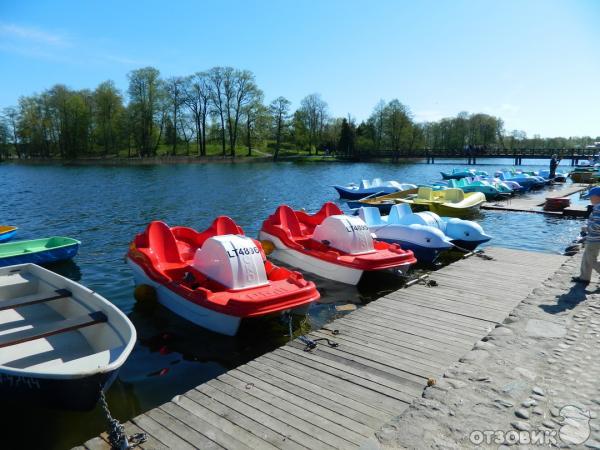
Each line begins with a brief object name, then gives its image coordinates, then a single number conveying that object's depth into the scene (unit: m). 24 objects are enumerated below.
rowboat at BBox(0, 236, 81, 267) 11.05
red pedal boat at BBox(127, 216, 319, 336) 6.67
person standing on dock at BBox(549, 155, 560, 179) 36.84
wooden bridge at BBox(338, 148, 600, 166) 68.44
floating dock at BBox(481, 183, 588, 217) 19.38
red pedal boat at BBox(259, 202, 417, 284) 9.42
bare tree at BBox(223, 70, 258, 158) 68.31
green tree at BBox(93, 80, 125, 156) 69.44
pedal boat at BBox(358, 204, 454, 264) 11.34
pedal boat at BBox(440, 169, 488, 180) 38.29
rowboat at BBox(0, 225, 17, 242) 13.78
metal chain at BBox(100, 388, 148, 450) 3.59
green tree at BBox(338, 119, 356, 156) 85.12
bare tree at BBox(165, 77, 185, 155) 67.75
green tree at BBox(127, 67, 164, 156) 64.75
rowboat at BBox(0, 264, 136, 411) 4.27
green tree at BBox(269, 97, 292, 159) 79.94
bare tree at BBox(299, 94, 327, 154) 87.69
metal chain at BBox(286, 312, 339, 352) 5.58
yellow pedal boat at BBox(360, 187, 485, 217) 20.22
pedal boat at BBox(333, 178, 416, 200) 26.58
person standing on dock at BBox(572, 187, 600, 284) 6.63
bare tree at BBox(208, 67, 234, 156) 67.69
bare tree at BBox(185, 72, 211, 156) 68.69
